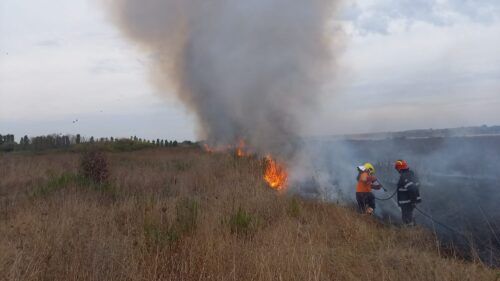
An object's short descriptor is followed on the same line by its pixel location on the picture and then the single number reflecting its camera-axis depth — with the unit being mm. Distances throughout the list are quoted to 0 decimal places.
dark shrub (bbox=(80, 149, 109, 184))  11328
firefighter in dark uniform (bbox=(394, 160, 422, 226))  10531
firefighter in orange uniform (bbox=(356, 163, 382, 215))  10820
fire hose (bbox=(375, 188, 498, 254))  8902
